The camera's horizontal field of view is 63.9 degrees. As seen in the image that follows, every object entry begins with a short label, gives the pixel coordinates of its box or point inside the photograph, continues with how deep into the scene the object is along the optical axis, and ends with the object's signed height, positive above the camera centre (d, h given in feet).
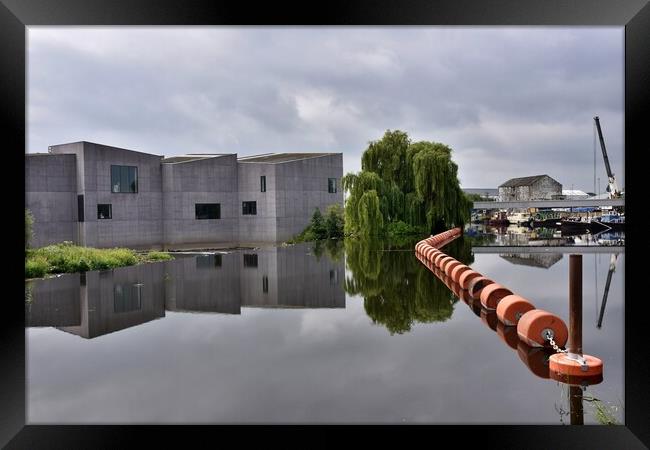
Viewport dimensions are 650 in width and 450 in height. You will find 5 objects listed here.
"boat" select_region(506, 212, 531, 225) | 234.09 +0.90
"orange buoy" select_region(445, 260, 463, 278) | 46.54 -4.08
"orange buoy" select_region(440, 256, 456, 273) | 48.89 -3.90
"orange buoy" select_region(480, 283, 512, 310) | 32.35 -4.65
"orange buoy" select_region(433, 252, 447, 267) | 53.09 -3.89
